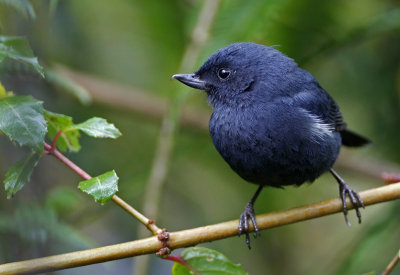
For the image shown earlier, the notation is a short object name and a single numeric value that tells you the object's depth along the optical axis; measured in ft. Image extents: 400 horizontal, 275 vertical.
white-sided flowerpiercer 21.75
